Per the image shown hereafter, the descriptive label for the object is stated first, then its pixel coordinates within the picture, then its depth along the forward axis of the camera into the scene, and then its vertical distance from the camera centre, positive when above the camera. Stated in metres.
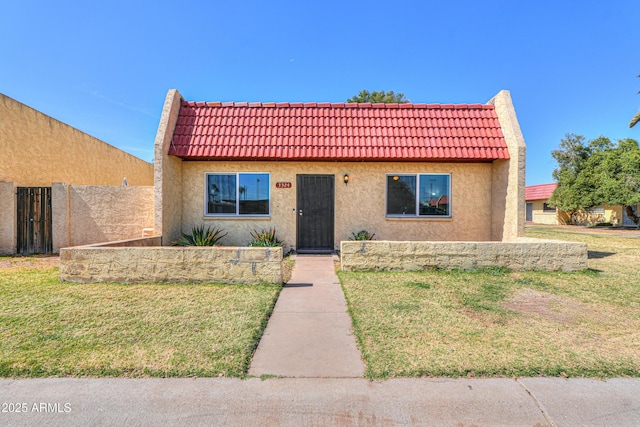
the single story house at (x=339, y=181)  9.35 +0.95
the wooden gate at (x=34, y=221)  9.44 -0.33
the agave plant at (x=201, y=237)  8.65 -0.79
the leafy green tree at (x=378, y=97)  29.09 +11.09
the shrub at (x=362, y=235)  9.26 -0.78
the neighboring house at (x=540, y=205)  32.97 +0.65
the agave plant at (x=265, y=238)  8.82 -0.83
